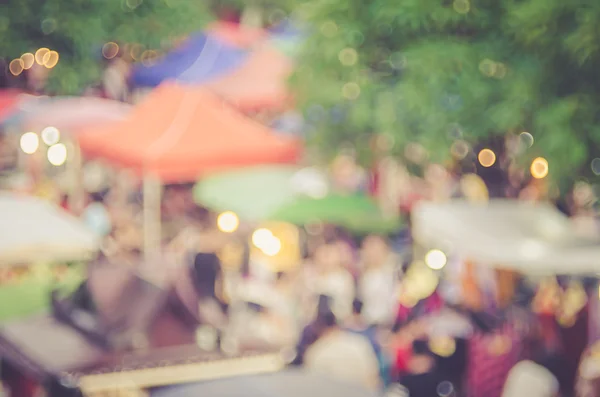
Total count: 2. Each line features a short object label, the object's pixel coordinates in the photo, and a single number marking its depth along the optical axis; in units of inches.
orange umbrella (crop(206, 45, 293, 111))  574.6
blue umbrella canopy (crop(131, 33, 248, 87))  598.9
